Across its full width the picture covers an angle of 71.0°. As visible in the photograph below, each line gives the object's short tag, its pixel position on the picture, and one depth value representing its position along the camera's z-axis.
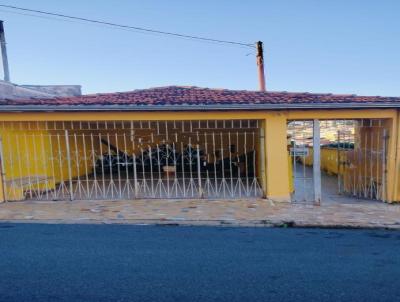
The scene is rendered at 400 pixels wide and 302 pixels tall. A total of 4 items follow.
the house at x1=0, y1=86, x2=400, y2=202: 7.21
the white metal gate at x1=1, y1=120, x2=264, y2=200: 8.26
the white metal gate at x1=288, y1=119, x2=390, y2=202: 7.68
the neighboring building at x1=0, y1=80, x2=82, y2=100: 11.80
